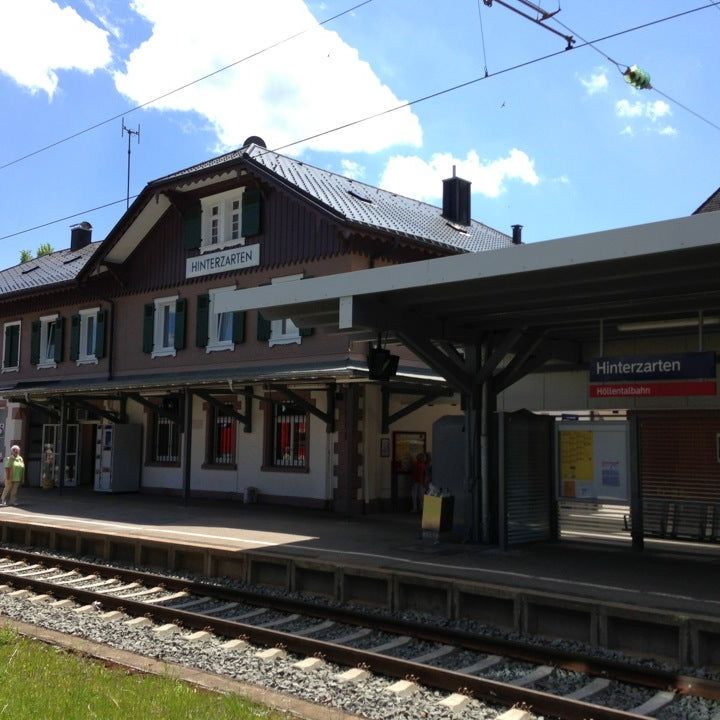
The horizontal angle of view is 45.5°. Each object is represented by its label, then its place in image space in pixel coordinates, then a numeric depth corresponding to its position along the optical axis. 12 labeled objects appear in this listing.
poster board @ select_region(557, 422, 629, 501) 11.66
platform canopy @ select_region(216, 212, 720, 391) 8.49
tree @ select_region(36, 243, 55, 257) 60.86
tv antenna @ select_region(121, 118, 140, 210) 28.50
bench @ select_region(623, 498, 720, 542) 12.07
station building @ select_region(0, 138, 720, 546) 10.58
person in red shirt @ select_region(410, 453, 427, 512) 19.14
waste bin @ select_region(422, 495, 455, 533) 12.78
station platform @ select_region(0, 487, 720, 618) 9.07
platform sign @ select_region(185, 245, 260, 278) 20.39
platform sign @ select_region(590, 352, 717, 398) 10.23
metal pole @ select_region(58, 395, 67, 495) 22.97
